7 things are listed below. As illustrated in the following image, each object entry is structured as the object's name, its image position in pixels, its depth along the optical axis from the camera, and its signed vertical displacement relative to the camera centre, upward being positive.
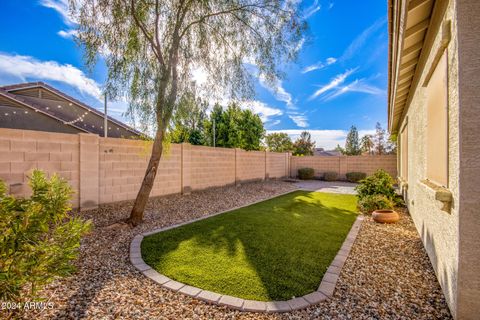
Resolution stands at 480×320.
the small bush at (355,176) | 17.86 -1.31
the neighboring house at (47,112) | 11.20 +2.62
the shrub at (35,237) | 1.74 -0.68
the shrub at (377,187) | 7.98 -1.00
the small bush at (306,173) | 19.77 -1.22
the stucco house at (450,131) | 2.20 +0.34
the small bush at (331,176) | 19.06 -1.41
